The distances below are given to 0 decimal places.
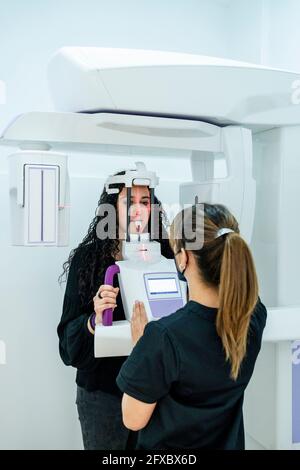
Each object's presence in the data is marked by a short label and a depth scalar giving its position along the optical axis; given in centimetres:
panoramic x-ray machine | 121
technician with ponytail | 99
